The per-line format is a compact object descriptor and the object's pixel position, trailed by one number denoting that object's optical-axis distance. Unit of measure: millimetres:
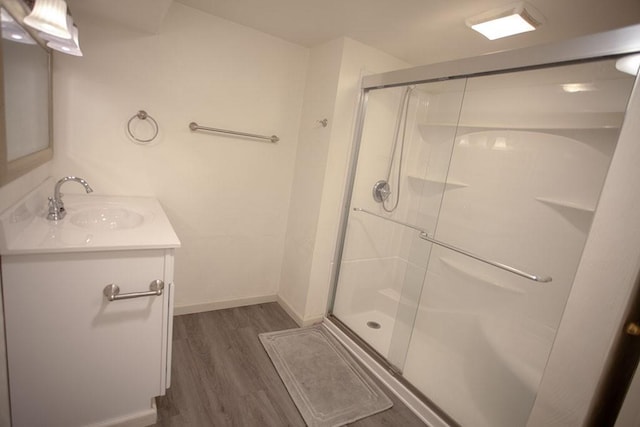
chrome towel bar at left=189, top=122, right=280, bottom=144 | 1979
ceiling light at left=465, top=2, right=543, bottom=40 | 1354
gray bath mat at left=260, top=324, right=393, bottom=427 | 1587
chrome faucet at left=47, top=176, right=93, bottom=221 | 1311
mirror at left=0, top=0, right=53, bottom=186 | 907
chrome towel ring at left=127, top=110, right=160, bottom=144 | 1820
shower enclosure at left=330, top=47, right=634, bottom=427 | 1611
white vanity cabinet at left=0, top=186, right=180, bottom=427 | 1042
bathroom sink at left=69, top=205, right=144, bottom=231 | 1526
